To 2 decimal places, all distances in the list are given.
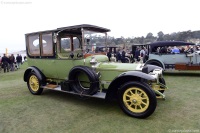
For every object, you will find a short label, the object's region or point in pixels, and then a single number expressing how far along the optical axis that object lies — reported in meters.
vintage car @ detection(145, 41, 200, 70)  8.52
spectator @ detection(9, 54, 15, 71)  14.54
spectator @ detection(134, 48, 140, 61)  14.03
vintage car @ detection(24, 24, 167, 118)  3.88
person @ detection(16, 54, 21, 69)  16.13
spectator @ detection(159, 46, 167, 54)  9.37
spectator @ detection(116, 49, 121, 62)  11.85
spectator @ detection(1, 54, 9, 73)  14.04
